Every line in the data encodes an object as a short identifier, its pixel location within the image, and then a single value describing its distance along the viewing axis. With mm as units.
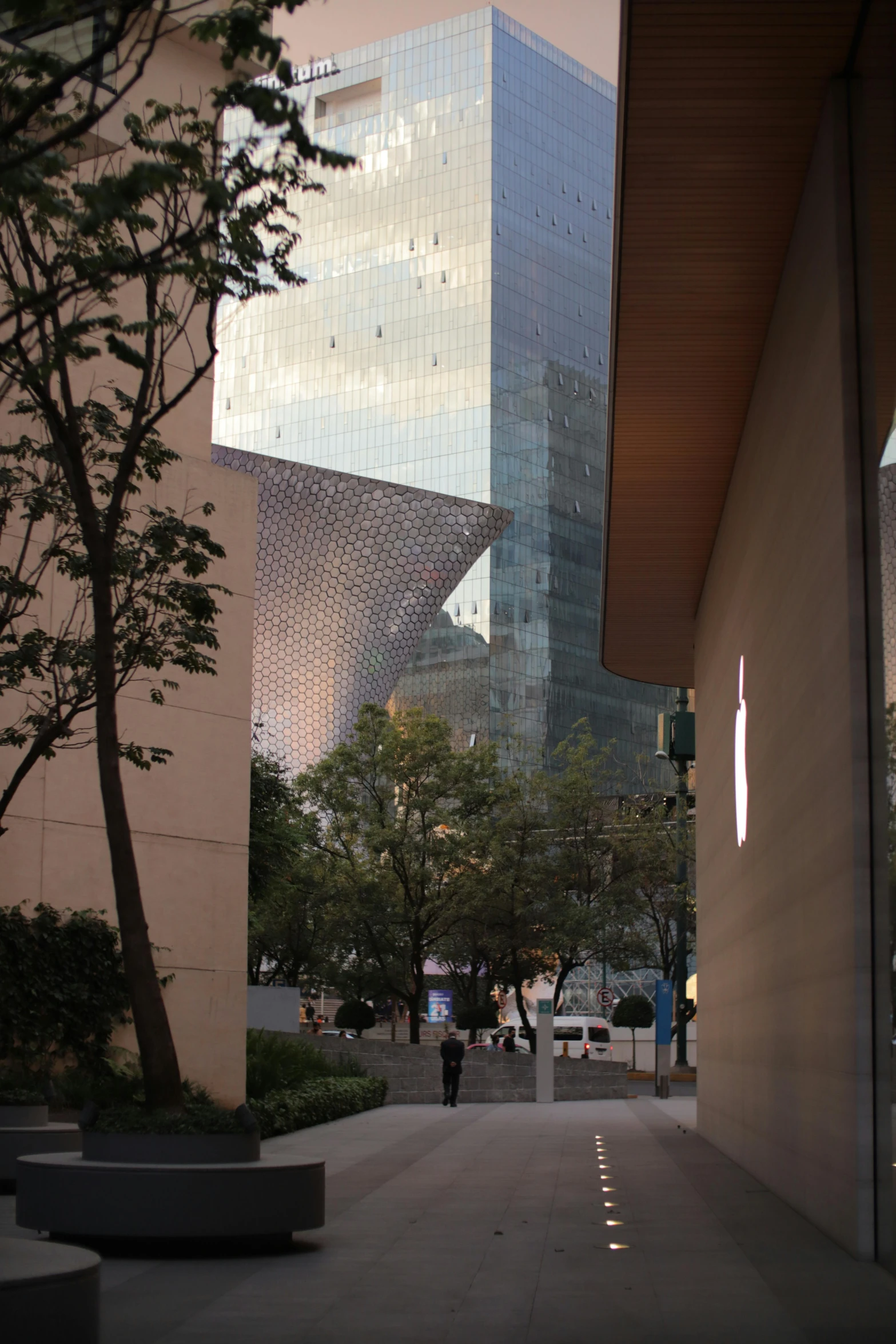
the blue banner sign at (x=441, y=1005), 61656
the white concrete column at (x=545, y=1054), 25188
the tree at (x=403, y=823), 33344
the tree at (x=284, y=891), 25250
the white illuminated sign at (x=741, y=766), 12867
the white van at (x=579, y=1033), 47812
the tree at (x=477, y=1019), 36438
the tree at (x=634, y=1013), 42125
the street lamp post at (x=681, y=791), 24797
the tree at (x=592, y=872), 35031
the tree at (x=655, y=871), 36094
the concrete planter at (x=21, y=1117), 10836
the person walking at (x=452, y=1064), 22766
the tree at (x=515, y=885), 33844
